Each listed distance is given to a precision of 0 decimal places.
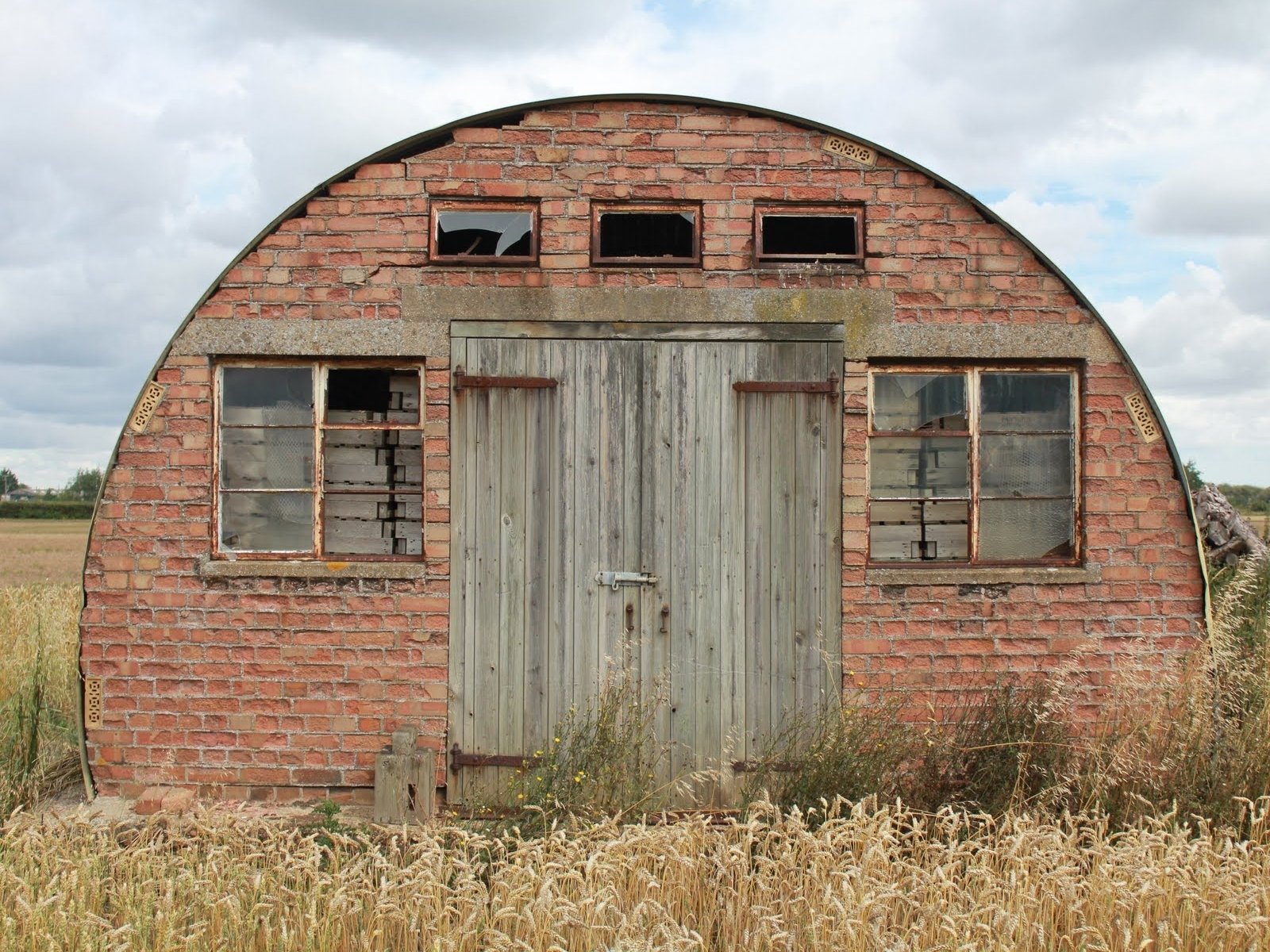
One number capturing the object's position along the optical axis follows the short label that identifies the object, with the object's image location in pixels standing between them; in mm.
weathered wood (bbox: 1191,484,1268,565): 9336
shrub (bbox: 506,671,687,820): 5789
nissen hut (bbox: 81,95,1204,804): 6340
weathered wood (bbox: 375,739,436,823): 6043
